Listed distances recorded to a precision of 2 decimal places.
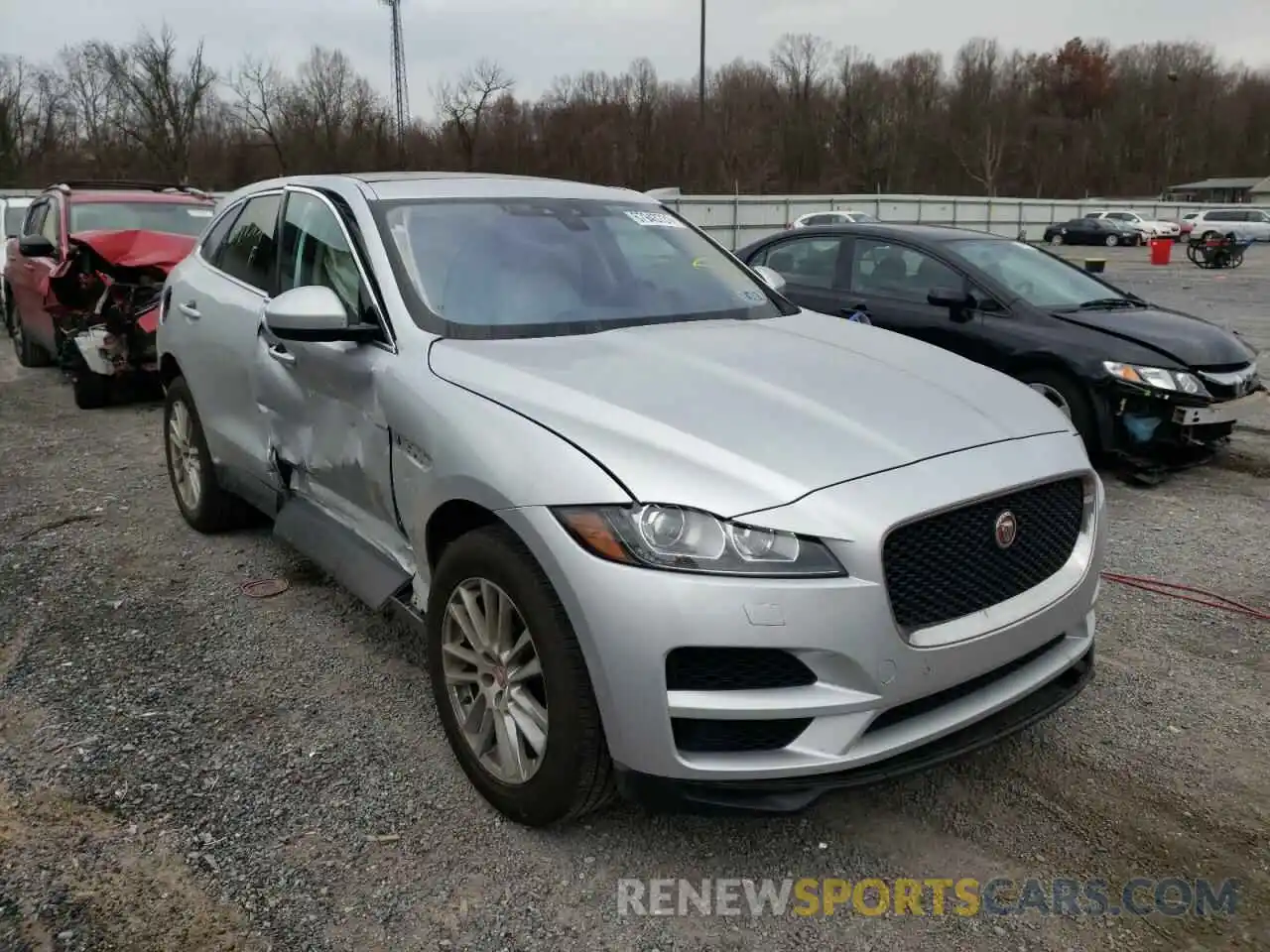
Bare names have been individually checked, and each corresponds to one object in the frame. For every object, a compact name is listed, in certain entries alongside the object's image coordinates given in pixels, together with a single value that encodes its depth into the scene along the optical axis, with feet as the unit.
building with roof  254.78
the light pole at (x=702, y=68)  142.31
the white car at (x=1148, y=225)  138.10
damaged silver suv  7.52
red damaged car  27.48
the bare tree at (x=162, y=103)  197.57
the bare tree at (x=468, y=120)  216.74
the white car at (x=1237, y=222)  134.72
